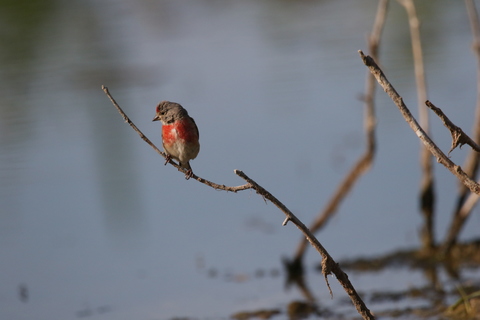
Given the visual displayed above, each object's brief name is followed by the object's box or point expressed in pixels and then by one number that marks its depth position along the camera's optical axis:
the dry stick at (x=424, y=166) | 16.52
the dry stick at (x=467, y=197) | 15.28
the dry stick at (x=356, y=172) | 16.47
